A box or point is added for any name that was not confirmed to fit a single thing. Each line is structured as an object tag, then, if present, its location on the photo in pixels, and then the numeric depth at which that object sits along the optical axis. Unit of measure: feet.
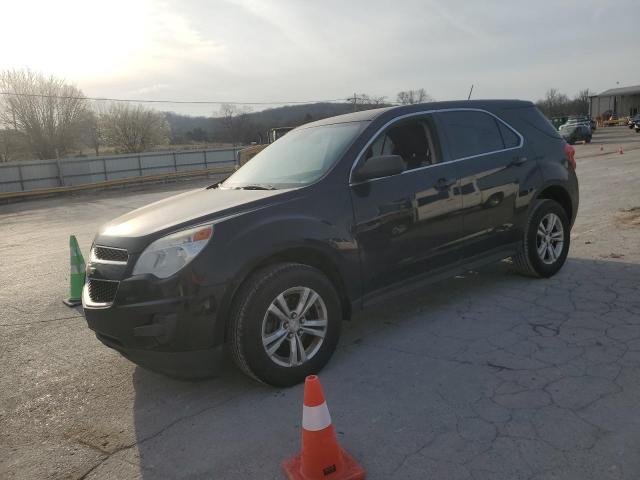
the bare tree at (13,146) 148.66
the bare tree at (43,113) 152.66
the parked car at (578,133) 119.24
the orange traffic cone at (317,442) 7.63
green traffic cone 18.60
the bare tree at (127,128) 206.39
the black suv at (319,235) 10.10
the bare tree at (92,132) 174.40
